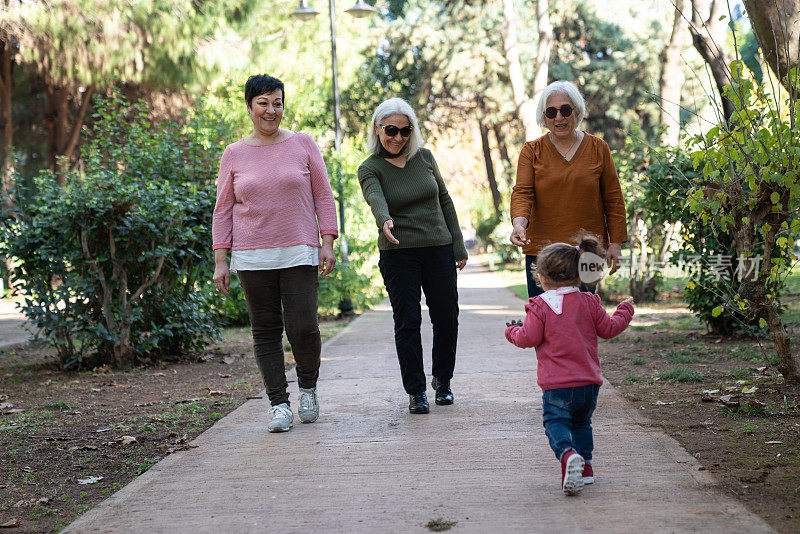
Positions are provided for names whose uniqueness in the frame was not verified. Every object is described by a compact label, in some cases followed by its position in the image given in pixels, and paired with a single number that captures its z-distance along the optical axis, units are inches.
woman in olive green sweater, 207.9
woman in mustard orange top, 191.2
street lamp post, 566.3
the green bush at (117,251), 303.9
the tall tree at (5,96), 708.0
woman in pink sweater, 196.2
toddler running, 145.5
